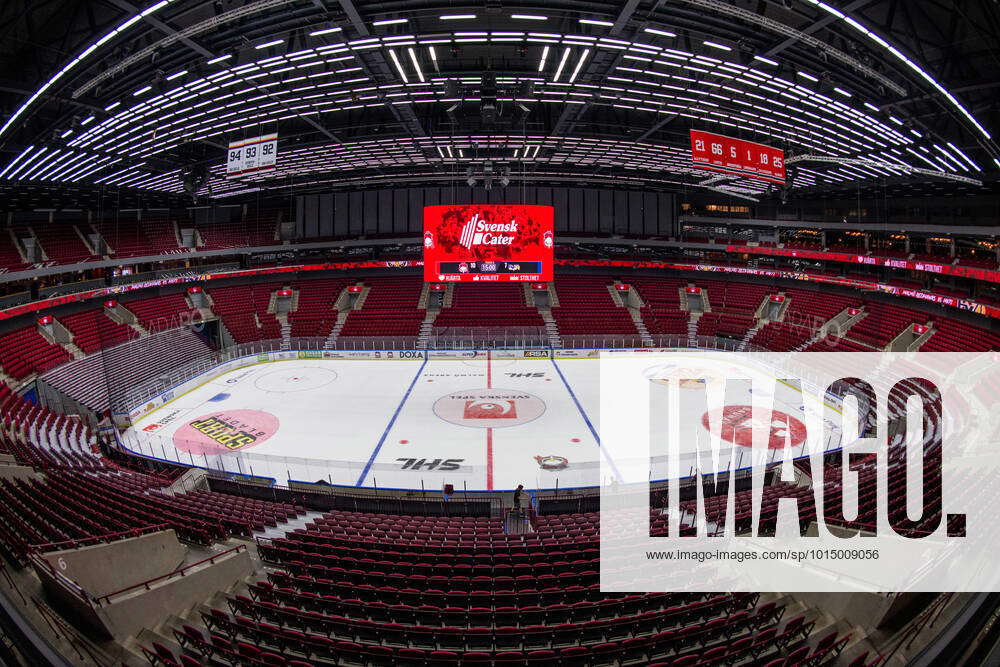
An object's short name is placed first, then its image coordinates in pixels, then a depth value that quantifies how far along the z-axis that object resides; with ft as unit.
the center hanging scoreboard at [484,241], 70.18
